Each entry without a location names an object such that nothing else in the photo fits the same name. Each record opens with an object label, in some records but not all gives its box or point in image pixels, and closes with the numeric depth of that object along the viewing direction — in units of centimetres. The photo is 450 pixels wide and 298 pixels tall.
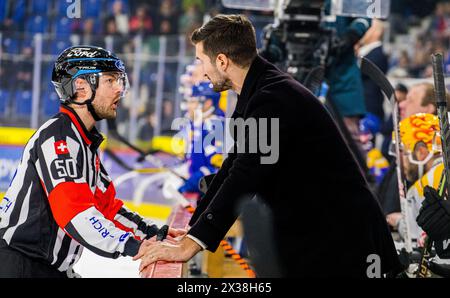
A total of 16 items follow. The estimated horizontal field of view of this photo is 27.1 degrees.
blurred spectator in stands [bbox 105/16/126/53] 1188
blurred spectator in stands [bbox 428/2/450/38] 1442
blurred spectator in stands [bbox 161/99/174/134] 1248
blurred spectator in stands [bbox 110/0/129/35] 1358
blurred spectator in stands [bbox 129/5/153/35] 1355
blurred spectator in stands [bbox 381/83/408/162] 785
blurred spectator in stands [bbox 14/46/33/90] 1198
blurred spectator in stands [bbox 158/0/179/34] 1397
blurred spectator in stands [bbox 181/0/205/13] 1455
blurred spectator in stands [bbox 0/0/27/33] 1130
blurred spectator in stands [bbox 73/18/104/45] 1203
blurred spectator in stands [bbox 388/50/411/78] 1364
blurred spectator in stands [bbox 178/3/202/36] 1415
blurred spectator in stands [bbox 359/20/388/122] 848
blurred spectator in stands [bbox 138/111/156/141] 1259
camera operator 658
